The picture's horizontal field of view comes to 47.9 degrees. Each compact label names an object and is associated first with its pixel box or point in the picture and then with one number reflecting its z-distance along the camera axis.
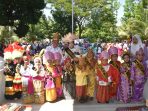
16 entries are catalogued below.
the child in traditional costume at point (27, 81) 3.92
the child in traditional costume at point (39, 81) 3.91
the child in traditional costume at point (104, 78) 3.86
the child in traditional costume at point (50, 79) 3.91
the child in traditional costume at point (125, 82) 3.90
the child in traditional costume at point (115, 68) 3.95
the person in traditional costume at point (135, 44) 4.69
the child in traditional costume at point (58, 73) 3.97
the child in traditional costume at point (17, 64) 4.05
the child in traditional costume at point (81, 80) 3.92
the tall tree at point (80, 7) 21.90
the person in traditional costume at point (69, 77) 4.13
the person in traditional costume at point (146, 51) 4.88
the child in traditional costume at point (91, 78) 3.99
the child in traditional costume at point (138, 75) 3.90
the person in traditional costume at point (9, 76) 4.06
